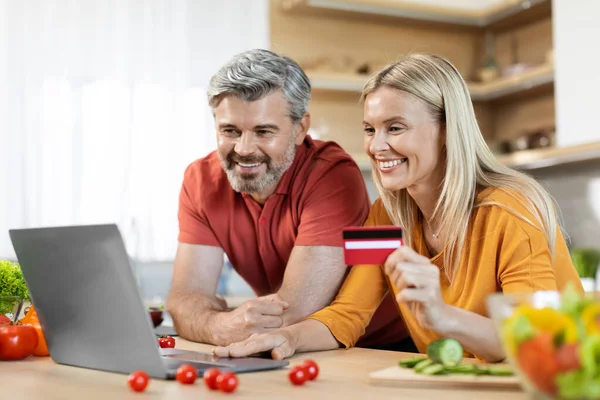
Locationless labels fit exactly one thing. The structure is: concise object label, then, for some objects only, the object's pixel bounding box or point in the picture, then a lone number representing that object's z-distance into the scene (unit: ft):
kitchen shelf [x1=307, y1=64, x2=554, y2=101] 12.99
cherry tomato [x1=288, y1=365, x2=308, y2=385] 3.78
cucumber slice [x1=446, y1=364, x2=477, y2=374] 3.82
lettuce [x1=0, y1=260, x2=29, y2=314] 5.17
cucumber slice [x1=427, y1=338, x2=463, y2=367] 3.93
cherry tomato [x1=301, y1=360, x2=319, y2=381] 3.87
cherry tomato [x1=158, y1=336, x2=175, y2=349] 5.41
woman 5.02
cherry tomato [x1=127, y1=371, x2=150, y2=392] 3.63
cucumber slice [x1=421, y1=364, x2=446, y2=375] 3.81
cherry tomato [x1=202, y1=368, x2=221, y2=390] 3.69
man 6.38
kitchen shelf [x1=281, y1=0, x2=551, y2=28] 13.66
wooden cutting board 3.59
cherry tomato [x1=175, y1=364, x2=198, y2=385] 3.82
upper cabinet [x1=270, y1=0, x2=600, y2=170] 12.60
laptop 3.92
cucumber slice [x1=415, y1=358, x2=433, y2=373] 3.92
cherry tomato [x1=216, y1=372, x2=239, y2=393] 3.58
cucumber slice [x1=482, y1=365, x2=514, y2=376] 3.71
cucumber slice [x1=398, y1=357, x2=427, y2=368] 4.12
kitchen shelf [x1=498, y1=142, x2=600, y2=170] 11.71
